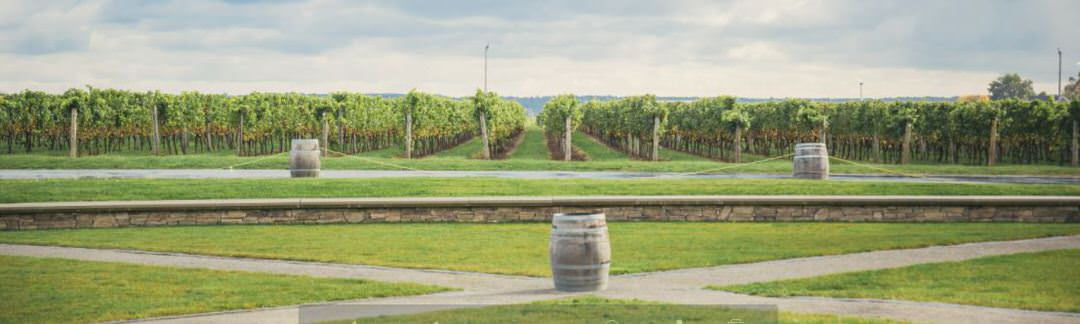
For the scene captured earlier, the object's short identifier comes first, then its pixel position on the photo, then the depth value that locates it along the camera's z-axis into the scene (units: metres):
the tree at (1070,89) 156.38
